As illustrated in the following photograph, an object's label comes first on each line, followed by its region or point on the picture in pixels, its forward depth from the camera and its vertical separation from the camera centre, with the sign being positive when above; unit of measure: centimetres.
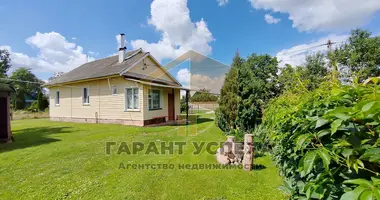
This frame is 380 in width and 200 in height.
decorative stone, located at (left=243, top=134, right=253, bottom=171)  433 -136
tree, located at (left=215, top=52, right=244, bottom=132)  653 +12
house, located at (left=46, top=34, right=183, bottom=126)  1178 +74
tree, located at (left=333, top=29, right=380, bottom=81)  1581 +475
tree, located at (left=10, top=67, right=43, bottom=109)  4150 +532
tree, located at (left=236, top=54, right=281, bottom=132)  631 +8
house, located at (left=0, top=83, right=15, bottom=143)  726 -49
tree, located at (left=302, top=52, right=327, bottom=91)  1664 +387
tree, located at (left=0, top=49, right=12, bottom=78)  4015 +1027
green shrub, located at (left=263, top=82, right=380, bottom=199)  77 -24
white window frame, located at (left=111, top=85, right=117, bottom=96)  1232 +100
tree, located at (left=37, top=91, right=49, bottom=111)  2697 +21
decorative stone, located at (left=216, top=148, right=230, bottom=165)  482 -167
